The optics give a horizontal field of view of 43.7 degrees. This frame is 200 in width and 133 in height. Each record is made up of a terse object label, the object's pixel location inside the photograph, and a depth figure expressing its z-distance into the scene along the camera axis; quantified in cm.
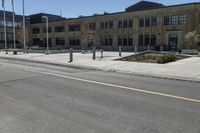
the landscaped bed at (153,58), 2041
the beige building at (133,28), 4394
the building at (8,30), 6889
